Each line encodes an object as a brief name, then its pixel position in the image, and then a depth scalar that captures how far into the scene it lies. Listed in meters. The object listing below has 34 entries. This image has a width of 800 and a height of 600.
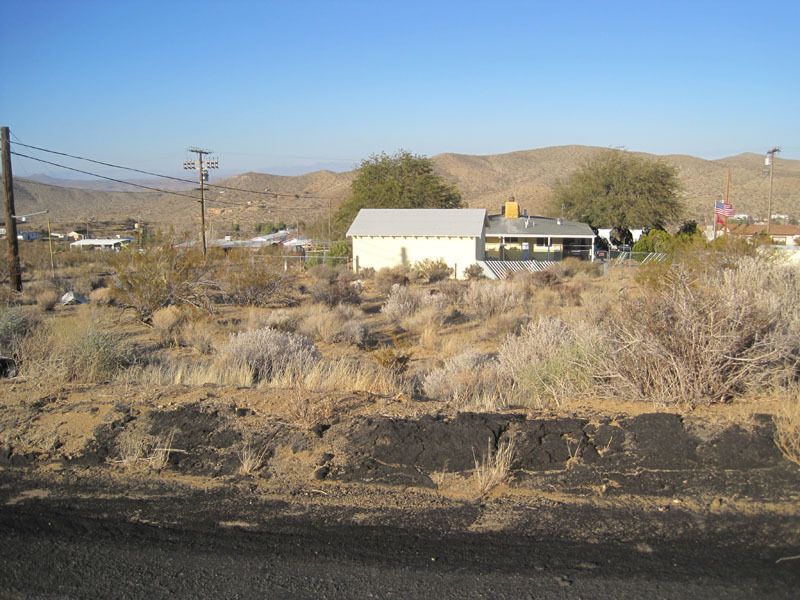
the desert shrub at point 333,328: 19.47
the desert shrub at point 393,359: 14.38
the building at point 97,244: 67.31
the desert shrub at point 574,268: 40.59
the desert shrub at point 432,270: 42.50
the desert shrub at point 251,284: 26.61
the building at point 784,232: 61.35
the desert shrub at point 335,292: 28.55
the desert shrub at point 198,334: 17.28
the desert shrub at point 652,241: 48.41
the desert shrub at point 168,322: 19.17
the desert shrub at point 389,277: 37.27
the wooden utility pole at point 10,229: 28.14
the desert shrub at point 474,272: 42.16
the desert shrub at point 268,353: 11.79
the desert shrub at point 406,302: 24.81
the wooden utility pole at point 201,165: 46.31
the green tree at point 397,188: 62.38
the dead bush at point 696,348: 7.56
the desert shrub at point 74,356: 10.02
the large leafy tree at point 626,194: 61.03
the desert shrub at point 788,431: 6.27
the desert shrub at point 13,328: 12.48
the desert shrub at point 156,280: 22.88
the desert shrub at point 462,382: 9.77
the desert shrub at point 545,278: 35.31
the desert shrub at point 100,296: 27.92
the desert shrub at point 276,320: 20.41
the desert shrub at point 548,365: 8.65
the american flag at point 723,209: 40.53
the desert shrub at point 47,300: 27.53
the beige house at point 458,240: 44.78
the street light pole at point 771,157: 53.38
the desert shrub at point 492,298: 25.56
